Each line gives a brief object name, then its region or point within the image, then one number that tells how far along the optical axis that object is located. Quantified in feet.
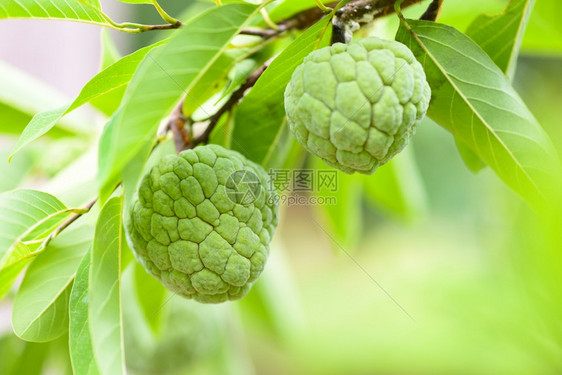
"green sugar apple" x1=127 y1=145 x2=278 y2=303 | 1.84
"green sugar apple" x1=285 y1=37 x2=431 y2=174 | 1.71
